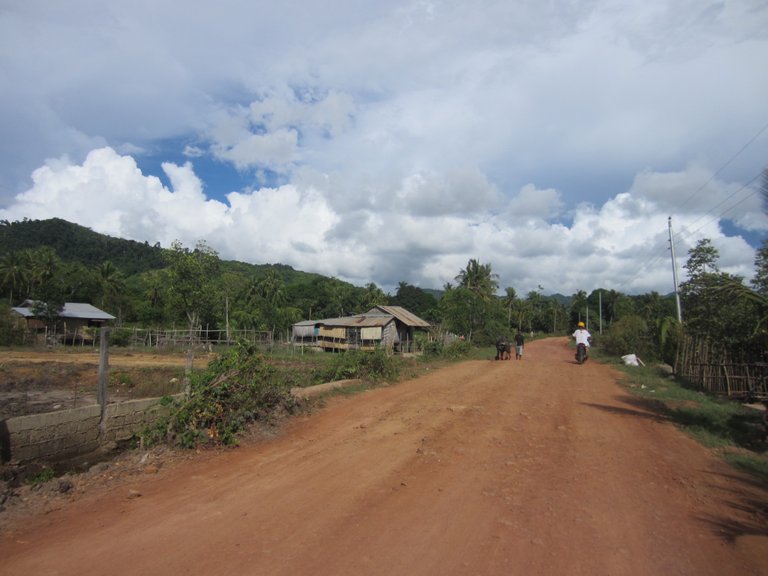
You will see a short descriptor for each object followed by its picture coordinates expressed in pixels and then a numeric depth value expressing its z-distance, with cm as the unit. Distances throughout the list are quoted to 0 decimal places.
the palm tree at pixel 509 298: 6988
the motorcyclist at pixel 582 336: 1820
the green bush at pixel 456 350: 2160
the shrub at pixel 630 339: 2159
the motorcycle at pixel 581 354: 1836
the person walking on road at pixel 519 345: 2091
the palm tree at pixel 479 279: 5000
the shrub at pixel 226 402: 658
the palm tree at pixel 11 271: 5242
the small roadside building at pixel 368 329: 3928
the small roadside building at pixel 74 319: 4093
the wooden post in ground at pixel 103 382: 697
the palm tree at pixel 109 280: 5522
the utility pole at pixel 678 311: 2074
